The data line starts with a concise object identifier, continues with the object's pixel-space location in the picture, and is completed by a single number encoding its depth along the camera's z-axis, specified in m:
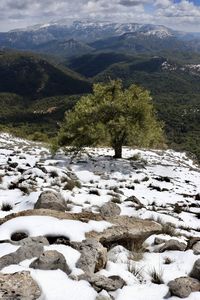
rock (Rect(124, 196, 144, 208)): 16.25
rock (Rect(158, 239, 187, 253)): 9.57
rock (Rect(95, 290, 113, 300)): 6.54
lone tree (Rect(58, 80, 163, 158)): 33.25
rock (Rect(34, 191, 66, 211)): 11.66
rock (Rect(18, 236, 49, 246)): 8.06
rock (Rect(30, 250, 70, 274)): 7.06
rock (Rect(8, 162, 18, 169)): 23.68
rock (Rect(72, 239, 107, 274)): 7.41
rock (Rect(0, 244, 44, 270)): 7.34
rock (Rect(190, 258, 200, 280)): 7.66
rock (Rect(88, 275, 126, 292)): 6.98
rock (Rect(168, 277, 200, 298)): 6.91
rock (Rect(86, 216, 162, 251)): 9.35
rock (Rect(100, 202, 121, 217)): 12.18
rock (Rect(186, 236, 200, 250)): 9.65
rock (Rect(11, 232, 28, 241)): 8.81
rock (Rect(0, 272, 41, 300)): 5.90
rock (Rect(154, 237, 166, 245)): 10.23
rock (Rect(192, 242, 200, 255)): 9.13
